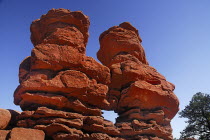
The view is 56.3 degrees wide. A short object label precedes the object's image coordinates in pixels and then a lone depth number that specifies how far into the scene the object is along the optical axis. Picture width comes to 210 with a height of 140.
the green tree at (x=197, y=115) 25.28
